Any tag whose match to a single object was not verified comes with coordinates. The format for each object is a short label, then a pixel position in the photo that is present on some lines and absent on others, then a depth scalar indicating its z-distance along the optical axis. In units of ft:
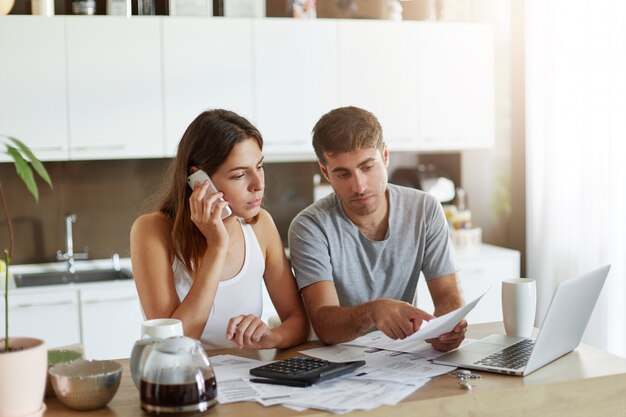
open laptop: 6.07
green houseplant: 4.91
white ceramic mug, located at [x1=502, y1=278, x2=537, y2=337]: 7.12
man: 7.67
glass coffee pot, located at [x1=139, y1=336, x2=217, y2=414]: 5.15
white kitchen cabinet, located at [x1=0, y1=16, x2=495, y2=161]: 12.75
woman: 7.40
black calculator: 5.79
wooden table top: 5.40
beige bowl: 5.37
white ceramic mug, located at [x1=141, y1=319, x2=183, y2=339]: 5.53
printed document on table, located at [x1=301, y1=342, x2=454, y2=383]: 6.03
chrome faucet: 13.64
